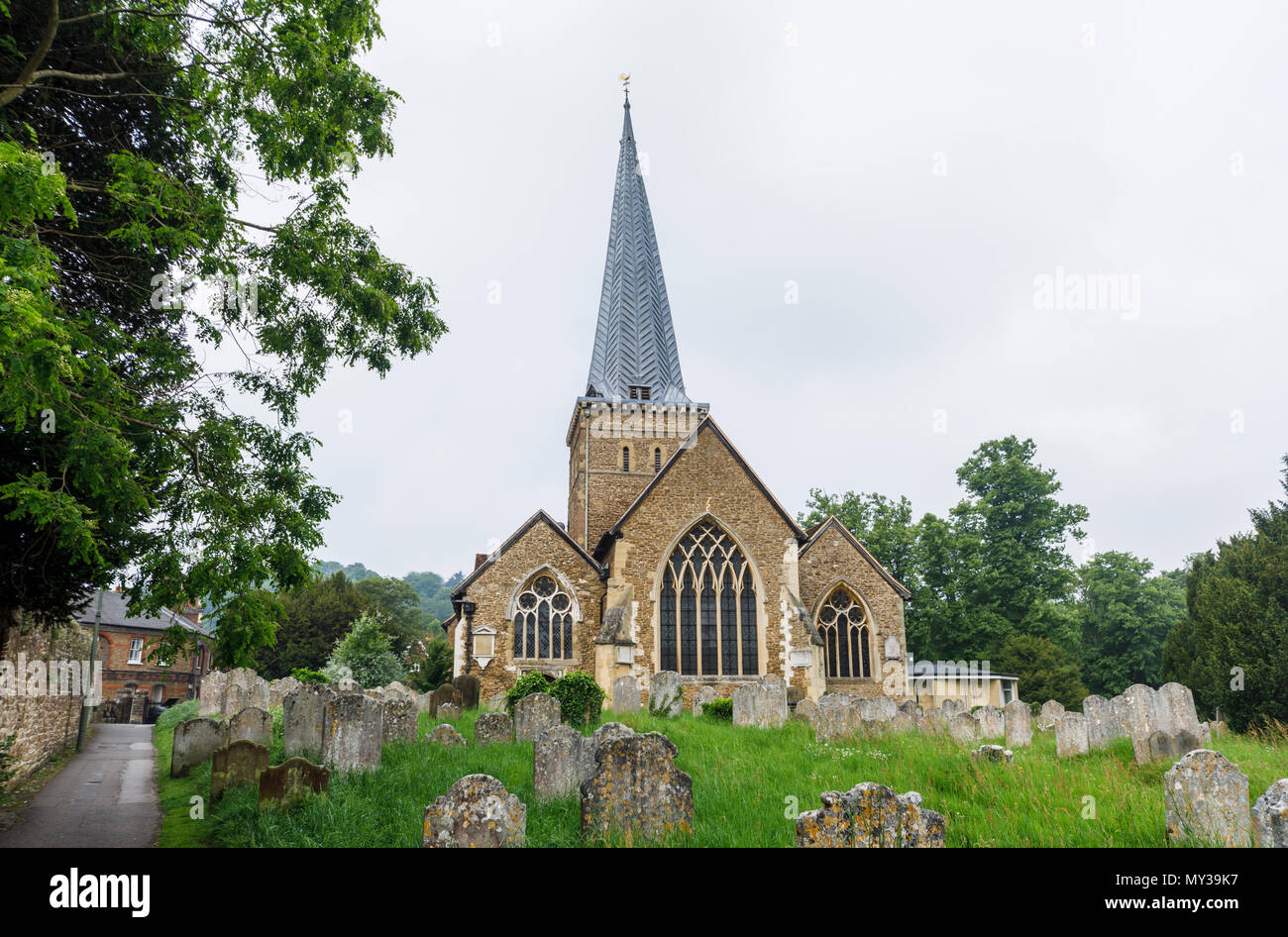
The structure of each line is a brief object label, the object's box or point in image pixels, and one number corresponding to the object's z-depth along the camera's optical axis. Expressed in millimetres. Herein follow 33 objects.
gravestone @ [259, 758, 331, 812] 7012
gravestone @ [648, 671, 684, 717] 16922
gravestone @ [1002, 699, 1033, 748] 13281
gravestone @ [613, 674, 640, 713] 15461
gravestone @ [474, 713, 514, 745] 10941
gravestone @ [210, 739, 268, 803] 8430
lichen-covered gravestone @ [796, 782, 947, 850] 4227
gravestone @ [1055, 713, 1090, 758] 11453
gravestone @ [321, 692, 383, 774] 8664
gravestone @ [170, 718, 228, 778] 11781
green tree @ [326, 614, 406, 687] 29312
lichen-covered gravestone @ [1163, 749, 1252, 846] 5387
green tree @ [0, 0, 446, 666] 7445
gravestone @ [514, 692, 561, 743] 11211
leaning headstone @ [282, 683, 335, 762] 10055
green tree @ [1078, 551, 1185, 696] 36281
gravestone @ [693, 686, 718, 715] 17866
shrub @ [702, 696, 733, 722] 16578
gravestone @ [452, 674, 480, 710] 17453
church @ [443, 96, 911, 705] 21141
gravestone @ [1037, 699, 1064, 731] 15547
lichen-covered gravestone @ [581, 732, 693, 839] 5848
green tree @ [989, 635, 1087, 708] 28312
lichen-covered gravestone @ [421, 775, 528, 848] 4512
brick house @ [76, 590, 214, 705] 38344
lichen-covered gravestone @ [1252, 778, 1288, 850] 4500
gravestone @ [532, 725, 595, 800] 7512
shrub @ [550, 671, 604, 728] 13531
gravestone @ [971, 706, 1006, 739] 14422
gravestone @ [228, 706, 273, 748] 11898
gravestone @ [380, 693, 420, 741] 10922
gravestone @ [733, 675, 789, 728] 14383
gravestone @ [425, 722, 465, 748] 11070
